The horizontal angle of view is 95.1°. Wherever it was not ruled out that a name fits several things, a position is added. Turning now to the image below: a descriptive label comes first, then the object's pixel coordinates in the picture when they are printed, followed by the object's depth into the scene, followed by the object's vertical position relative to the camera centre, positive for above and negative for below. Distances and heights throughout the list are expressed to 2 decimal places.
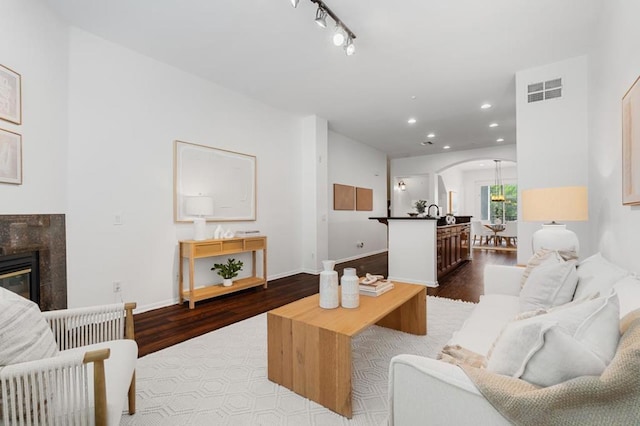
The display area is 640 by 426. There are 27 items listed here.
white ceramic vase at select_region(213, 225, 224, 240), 3.79 -0.24
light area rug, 1.58 -1.09
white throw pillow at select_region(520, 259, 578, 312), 1.63 -0.43
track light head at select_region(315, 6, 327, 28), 2.44 +1.68
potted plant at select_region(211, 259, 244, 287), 3.87 -0.74
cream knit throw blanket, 0.68 -0.46
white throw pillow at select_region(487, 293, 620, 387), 0.75 -0.36
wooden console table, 3.39 -0.48
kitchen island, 4.38 -0.56
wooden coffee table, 1.59 -0.77
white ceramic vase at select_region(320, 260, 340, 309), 1.98 -0.50
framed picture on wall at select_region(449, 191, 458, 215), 10.31 +0.41
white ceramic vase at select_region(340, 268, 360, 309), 1.99 -0.52
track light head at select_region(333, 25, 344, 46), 2.61 +1.58
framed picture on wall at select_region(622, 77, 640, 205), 1.60 +0.39
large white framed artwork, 3.59 +0.46
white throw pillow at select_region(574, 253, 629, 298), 1.38 -0.34
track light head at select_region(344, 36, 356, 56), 2.79 +1.60
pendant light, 10.67 +1.03
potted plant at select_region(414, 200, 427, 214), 5.41 +0.14
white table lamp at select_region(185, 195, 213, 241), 3.49 +0.06
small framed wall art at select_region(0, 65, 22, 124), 1.99 +0.85
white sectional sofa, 0.81 -0.53
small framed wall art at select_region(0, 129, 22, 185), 2.00 +0.42
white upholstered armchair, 0.98 -0.62
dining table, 8.82 -0.46
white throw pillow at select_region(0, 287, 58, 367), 1.01 -0.43
